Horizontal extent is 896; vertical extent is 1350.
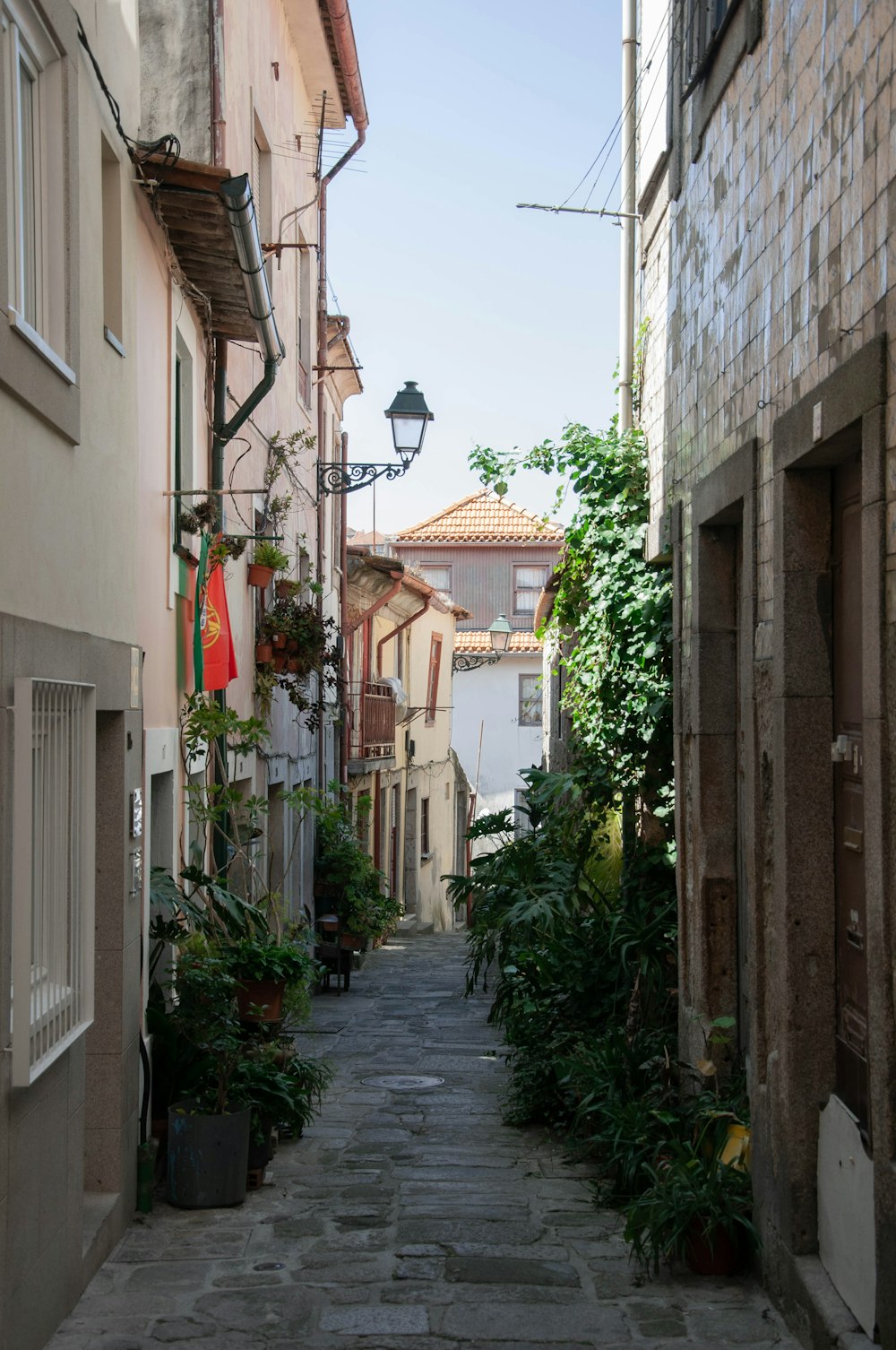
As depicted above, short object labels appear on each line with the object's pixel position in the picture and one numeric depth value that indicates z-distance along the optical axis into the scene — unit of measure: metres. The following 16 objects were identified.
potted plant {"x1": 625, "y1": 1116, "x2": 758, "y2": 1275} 5.71
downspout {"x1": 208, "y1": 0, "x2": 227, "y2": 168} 9.62
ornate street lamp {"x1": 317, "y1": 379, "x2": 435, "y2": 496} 13.46
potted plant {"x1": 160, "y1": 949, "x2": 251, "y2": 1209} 6.73
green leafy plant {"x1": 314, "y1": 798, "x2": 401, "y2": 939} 16.23
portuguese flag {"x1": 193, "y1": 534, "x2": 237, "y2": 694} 8.53
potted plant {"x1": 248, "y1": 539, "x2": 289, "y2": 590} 11.59
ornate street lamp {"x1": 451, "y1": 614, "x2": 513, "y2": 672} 31.12
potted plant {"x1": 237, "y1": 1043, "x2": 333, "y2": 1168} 7.20
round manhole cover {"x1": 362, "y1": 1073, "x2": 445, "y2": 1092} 9.94
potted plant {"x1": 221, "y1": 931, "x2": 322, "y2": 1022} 8.16
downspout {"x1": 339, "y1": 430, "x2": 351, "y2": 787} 19.02
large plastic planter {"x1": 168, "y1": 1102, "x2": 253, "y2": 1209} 6.72
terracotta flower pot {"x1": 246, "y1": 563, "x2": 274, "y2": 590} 11.56
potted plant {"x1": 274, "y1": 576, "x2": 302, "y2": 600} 12.61
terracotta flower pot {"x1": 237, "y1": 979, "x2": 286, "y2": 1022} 8.17
